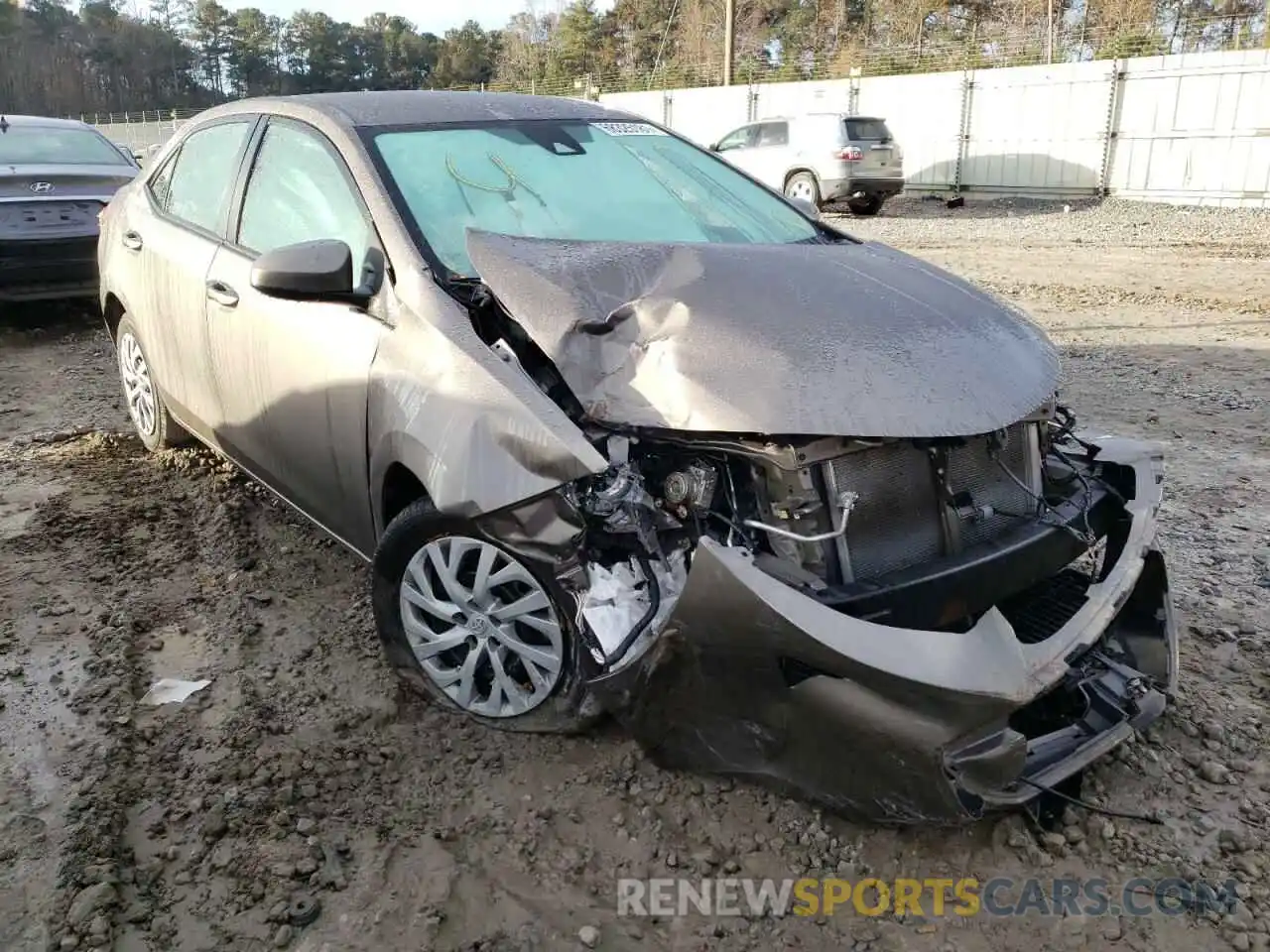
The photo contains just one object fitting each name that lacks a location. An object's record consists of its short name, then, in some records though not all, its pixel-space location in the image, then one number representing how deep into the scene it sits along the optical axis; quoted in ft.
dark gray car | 23.84
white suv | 53.06
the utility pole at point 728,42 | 87.66
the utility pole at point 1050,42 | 82.81
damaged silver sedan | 6.97
